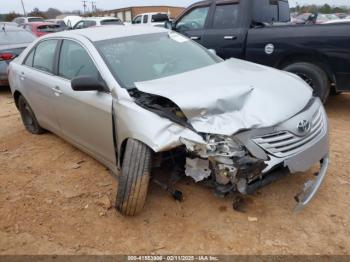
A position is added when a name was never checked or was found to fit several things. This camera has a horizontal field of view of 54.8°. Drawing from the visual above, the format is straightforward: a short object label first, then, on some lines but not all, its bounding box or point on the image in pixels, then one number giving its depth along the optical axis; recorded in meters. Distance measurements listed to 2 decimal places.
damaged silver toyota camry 2.61
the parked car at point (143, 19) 16.75
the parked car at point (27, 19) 26.67
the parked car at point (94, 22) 15.99
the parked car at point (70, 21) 19.79
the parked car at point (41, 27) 14.31
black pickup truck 4.96
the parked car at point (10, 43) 7.56
